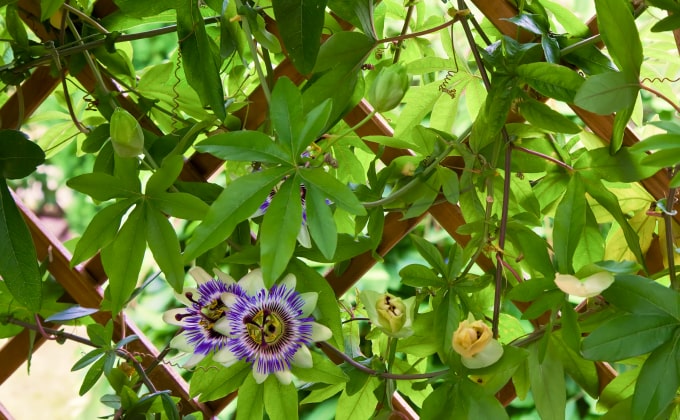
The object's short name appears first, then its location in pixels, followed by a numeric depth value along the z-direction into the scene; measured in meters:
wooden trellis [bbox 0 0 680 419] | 1.53
